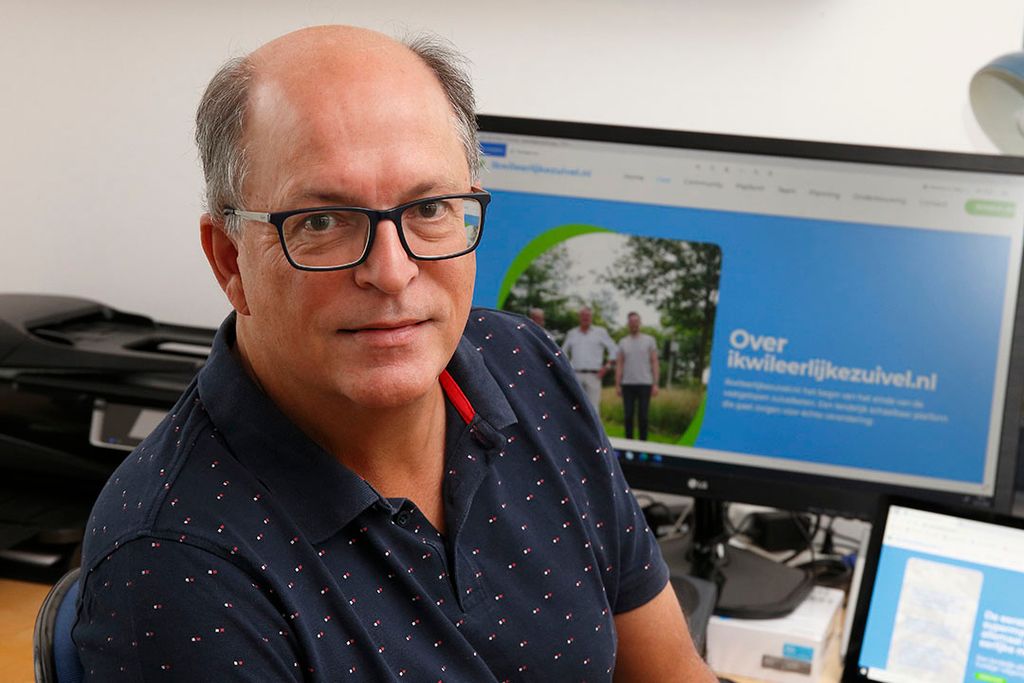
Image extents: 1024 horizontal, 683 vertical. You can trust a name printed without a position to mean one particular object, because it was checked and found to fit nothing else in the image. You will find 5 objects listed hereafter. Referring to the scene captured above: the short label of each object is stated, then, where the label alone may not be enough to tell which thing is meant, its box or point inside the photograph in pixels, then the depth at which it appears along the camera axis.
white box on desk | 1.35
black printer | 1.49
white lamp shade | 1.43
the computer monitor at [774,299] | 1.38
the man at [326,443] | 0.83
